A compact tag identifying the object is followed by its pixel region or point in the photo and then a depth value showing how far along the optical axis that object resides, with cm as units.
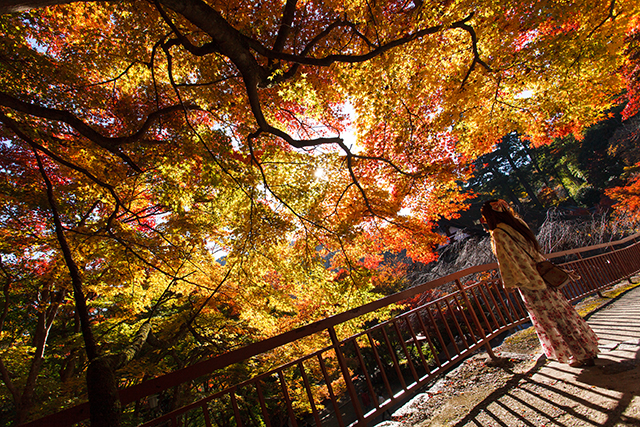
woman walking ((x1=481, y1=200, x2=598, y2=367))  229
